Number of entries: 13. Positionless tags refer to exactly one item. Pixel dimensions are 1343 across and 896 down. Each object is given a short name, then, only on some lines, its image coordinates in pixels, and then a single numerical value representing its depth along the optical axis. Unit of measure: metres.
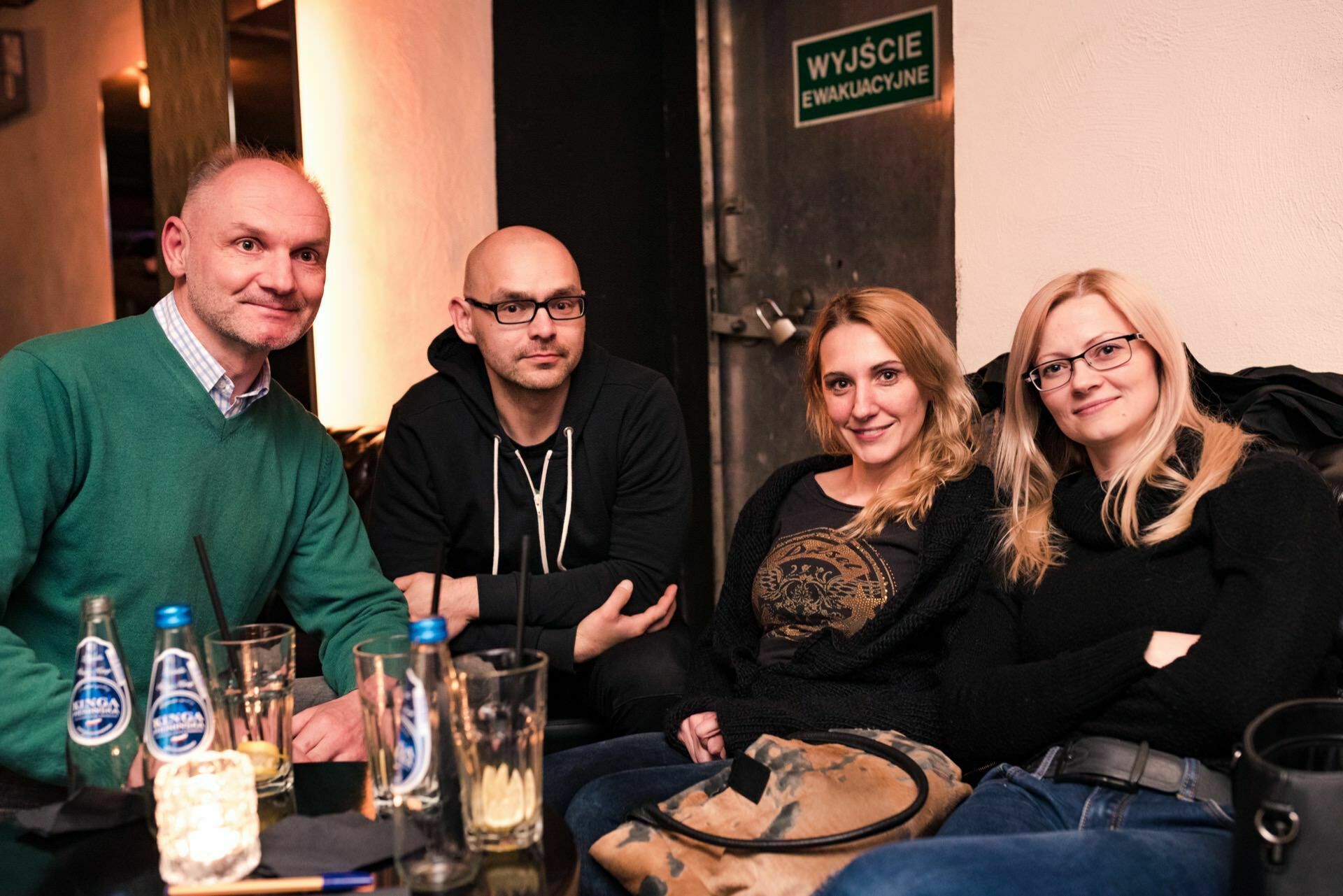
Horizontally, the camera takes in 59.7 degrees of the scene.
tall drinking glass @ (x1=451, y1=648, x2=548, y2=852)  1.12
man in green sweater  1.72
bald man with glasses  2.43
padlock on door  3.66
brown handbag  1.45
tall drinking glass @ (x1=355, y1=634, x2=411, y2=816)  1.17
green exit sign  3.31
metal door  3.36
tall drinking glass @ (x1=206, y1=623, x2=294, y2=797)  1.30
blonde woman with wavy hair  1.90
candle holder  1.12
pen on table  1.09
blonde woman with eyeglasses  1.42
